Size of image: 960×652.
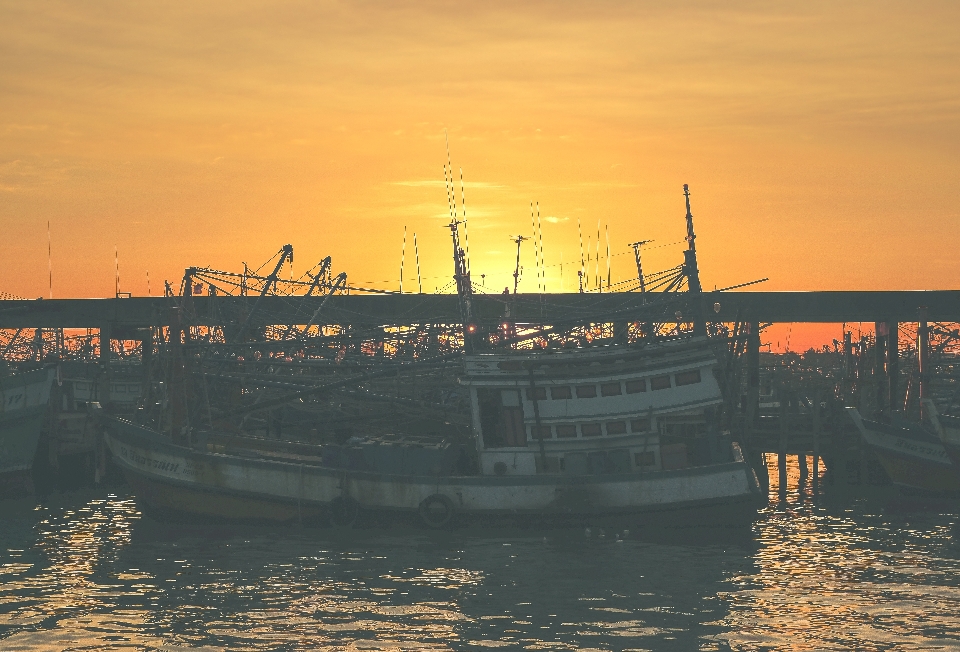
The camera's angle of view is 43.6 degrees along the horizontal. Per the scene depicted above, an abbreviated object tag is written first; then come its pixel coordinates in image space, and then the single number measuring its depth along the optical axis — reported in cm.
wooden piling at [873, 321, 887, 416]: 5847
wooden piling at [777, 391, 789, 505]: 5119
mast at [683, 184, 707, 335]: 3900
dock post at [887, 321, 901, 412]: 6281
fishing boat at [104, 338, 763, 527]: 3656
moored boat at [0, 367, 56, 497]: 4562
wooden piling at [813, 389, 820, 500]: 5153
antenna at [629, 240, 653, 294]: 3953
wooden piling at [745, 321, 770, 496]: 4918
